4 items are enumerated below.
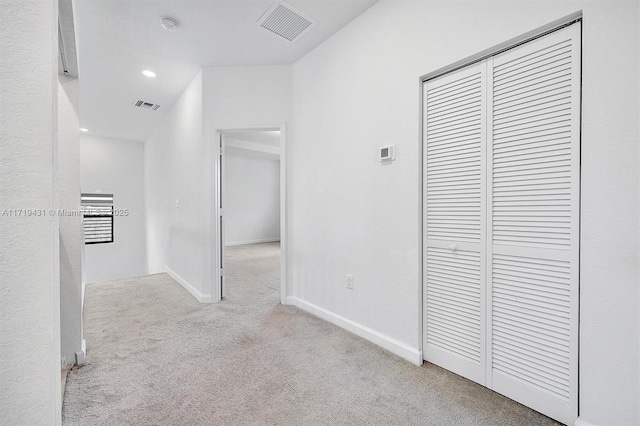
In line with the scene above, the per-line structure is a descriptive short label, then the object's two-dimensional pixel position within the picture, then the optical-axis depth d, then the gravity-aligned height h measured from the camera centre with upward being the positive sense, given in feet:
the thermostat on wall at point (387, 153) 7.15 +1.35
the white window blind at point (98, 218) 21.45 -0.65
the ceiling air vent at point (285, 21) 7.70 +5.14
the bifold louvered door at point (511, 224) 4.83 -0.28
